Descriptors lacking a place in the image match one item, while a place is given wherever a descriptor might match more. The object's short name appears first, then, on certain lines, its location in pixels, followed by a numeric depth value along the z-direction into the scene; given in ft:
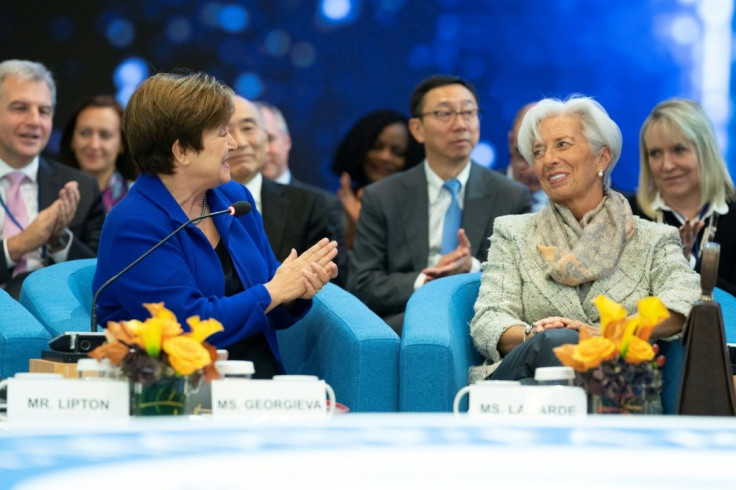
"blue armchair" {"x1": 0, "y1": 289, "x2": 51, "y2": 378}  23.81
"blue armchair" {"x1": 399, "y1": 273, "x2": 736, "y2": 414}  23.77
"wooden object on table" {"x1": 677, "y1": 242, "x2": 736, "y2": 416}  18.99
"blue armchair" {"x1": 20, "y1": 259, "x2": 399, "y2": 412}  24.36
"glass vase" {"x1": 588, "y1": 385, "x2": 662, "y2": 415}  17.53
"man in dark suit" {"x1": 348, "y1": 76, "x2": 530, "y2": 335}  33.35
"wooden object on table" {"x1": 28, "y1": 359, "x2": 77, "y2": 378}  19.65
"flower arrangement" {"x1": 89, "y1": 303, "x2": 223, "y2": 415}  16.67
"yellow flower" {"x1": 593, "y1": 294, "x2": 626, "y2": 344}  17.93
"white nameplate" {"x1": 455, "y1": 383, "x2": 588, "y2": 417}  17.03
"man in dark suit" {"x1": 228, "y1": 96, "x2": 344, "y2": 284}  35.88
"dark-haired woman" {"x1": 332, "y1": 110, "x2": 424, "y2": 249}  42.65
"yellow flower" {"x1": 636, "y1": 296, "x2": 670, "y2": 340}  18.11
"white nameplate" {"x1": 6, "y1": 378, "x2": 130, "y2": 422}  16.57
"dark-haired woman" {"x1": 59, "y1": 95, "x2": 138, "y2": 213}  40.16
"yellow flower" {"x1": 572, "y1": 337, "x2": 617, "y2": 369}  17.46
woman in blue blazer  22.40
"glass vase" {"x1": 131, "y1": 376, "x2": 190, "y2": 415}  16.81
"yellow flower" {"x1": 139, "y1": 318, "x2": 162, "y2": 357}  16.72
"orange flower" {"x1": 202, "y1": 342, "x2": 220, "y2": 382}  17.16
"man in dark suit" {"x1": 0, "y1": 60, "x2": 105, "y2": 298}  33.01
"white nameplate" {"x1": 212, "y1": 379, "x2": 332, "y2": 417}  16.69
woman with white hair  25.04
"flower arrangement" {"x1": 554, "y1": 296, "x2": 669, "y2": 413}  17.48
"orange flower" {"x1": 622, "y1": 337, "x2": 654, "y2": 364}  17.65
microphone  21.20
